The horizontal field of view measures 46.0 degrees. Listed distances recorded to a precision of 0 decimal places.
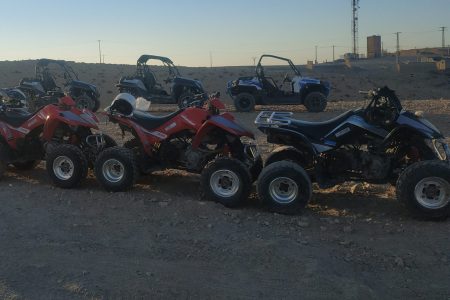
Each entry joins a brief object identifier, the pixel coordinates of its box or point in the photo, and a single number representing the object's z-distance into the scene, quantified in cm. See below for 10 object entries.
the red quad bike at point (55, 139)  740
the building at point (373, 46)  7388
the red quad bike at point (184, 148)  653
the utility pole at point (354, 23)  6331
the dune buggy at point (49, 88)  1901
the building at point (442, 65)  3962
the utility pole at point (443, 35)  8131
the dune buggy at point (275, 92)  1845
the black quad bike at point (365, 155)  579
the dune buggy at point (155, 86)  1989
